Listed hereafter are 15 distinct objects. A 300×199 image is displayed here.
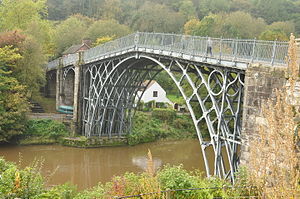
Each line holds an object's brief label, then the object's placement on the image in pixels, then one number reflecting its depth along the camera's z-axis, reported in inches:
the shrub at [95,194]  339.0
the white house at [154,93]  1551.4
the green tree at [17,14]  1649.4
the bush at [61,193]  315.3
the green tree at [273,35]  1312.1
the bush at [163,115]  1295.5
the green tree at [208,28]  1718.8
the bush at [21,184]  292.4
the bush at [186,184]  322.7
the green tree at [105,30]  1865.2
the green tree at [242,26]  1760.6
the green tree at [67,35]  1808.6
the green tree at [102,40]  1657.2
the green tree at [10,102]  938.1
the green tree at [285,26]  1708.9
